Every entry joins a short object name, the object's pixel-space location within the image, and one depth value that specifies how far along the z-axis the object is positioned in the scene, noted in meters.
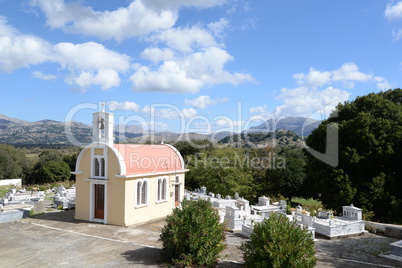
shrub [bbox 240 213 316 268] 8.51
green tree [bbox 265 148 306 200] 34.69
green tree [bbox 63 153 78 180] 53.22
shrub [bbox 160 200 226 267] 10.12
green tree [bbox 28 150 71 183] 48.28
